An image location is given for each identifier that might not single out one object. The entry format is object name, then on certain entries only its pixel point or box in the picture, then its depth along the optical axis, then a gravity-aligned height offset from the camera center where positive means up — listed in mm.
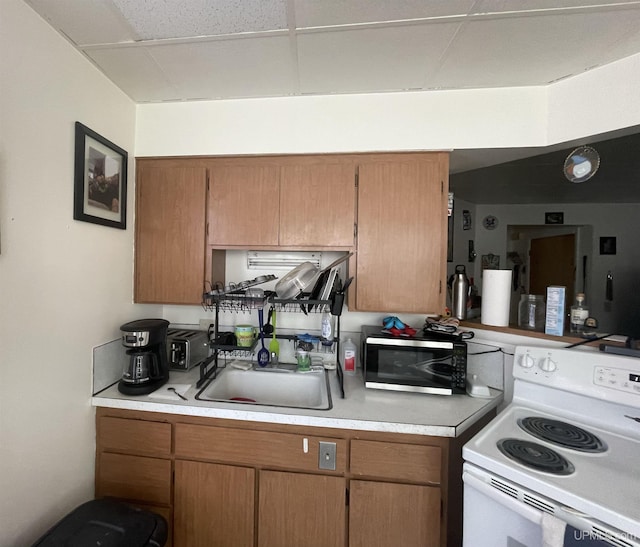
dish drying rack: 1390 -179
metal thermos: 1626 -116
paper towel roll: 1467 -122
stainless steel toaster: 1559 -493
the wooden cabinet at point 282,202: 1481 +390
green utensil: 1655 -477
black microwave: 1340 -467
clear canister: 1506 -221
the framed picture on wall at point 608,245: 3434 +422
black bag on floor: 934 -974
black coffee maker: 1310 -469
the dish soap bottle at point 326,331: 1574 -356
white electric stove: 732 -624
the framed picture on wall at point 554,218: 3470 +767
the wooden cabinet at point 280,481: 1110 -938
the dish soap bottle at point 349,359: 1602 -531
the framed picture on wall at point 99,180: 1192 +431
